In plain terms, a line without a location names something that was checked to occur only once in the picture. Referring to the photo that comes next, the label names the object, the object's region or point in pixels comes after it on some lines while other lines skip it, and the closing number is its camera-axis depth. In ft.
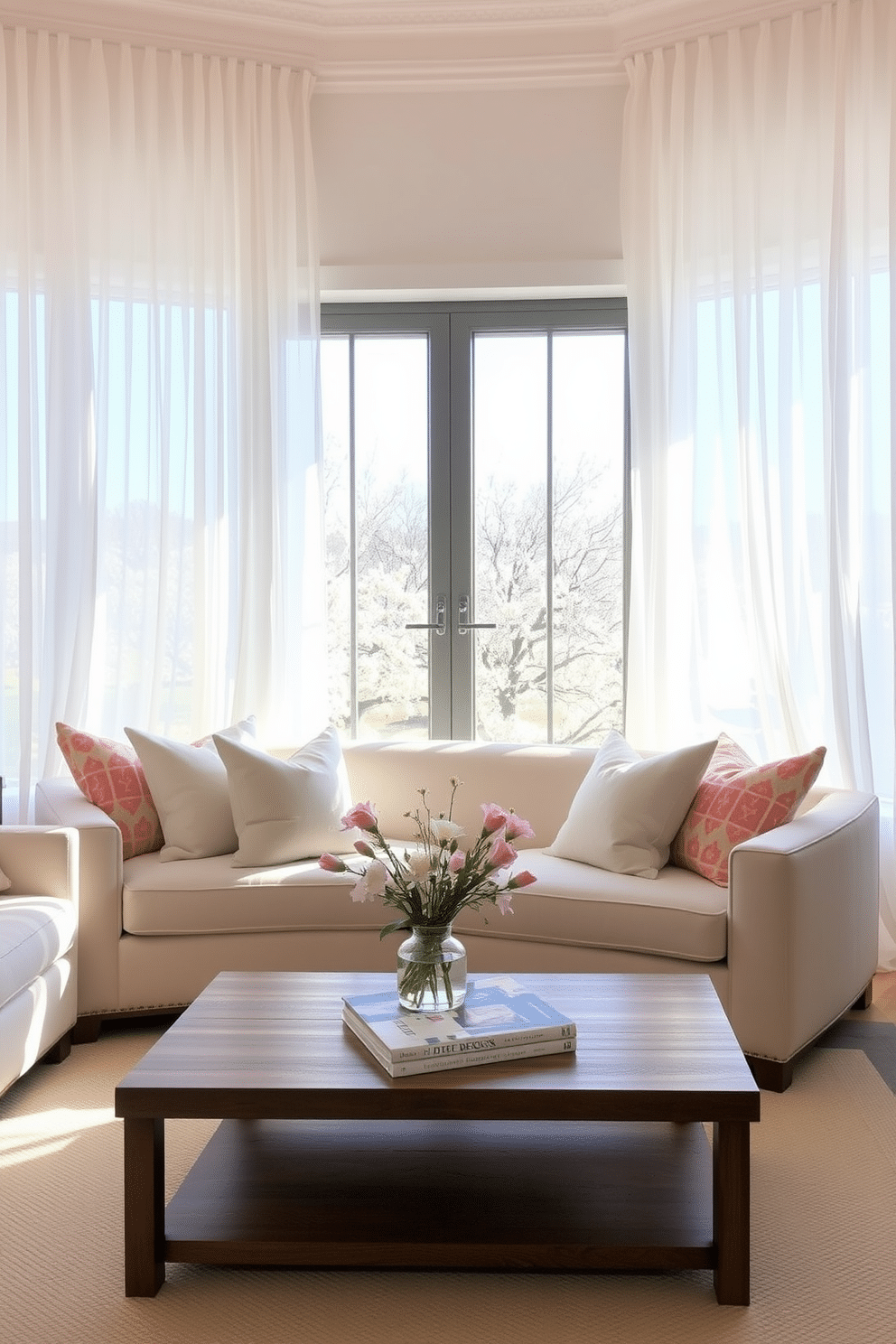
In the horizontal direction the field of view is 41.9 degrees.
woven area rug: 6.53
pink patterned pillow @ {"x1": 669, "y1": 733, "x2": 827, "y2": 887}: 10.72
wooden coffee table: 6.62
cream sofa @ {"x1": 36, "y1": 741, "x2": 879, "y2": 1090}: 9.75
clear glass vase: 7.48
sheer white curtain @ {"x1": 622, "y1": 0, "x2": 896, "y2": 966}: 13.30
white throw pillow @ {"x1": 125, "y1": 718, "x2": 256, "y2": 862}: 11.86
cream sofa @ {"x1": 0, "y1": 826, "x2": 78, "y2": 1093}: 9.15
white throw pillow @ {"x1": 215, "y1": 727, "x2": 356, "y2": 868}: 11.62
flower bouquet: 7.32
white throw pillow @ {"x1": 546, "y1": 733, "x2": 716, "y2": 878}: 11.19
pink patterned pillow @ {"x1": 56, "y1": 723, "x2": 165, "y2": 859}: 11.93
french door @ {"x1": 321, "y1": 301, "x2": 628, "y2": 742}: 15.49
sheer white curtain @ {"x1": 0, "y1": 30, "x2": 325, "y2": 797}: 14.17
